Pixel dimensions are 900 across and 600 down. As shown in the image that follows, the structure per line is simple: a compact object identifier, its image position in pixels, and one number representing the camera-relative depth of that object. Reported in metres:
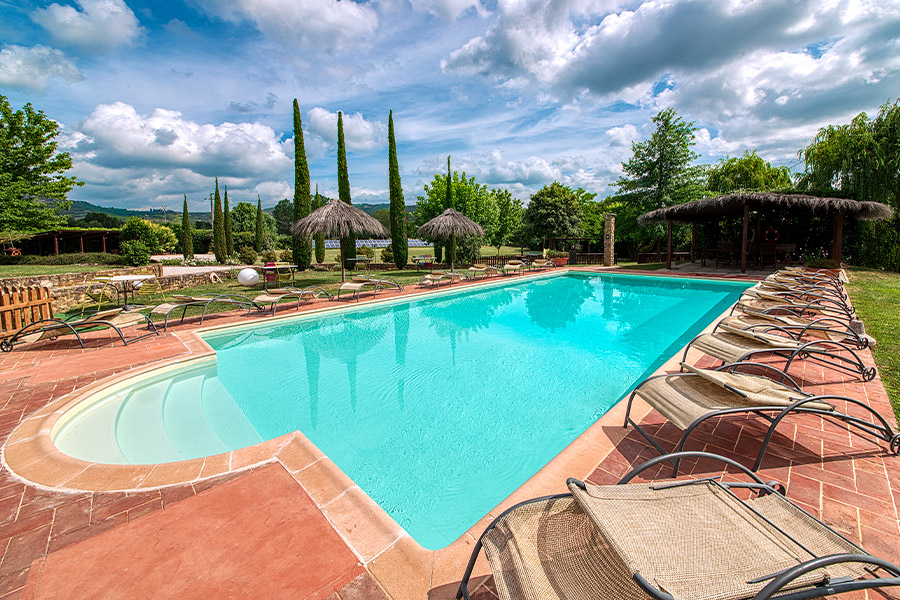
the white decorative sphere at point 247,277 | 13.10
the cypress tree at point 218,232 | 25.83
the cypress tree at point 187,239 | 25.58
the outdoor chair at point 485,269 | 15.03
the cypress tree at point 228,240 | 27.22
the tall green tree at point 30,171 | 15.81
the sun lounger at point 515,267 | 16.71
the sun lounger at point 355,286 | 9.95
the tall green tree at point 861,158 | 15.44
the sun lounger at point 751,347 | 3.71
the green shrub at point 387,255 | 23.52
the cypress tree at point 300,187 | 18.23
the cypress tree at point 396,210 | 19.94
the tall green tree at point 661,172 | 20.58
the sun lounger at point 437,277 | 12.59
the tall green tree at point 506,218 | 35.16
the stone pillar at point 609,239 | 20.36
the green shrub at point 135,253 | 18.05
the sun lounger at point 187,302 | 6.86
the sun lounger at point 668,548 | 1.15
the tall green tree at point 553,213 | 27.25
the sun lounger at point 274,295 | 8.20
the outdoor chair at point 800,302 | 5.81
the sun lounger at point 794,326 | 4.44
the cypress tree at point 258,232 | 28.67
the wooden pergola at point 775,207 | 13.28
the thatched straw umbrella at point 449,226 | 15.25
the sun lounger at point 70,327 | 5.50
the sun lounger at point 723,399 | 2.50
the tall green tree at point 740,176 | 29.00
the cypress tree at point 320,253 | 21.93
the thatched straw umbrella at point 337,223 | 12.25
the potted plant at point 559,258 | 20.97
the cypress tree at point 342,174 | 19.41
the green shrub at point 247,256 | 22.67
